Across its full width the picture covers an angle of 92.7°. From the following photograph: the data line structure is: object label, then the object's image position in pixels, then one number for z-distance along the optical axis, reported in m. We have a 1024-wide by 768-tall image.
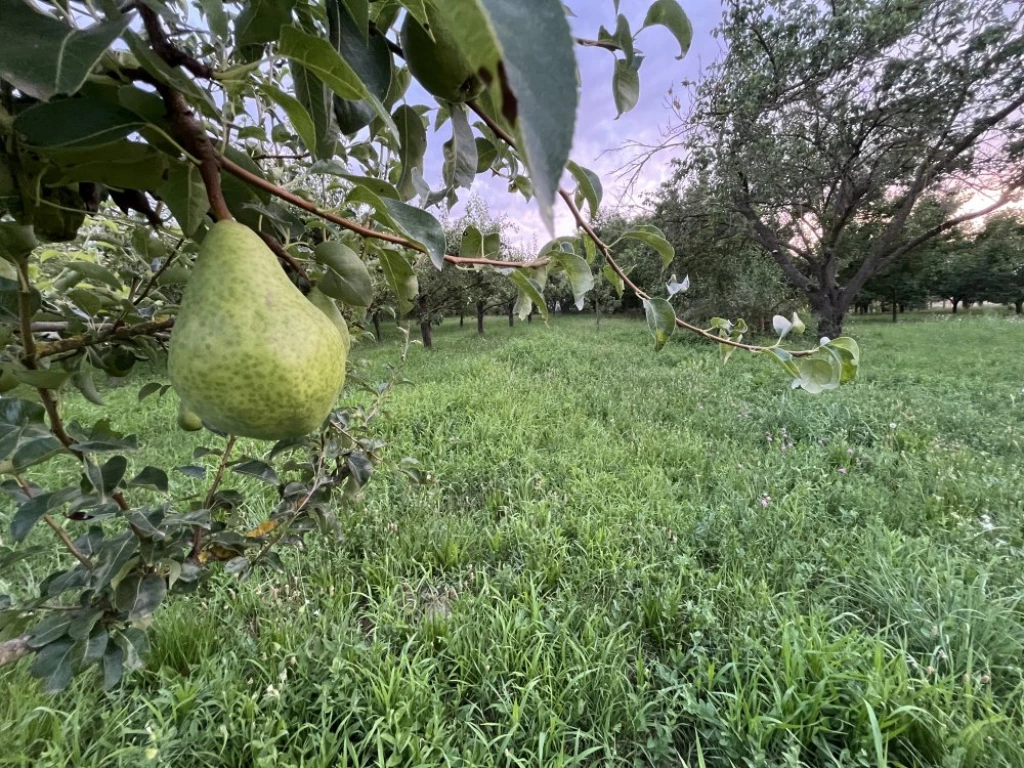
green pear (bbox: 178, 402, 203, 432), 0.64
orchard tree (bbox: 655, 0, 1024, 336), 6.46
